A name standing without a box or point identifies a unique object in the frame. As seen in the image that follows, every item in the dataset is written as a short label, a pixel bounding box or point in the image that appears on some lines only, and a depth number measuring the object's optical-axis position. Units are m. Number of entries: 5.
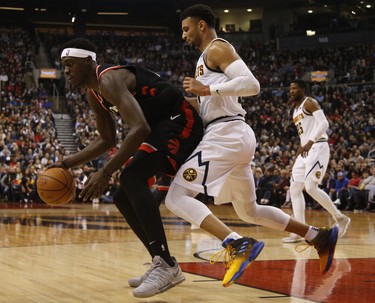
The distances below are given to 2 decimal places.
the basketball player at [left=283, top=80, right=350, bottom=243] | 7.76
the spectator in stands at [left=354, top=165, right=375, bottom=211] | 14.46
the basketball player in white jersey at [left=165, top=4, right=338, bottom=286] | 4.04
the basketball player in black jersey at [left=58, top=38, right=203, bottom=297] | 3.87
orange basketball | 4.20
